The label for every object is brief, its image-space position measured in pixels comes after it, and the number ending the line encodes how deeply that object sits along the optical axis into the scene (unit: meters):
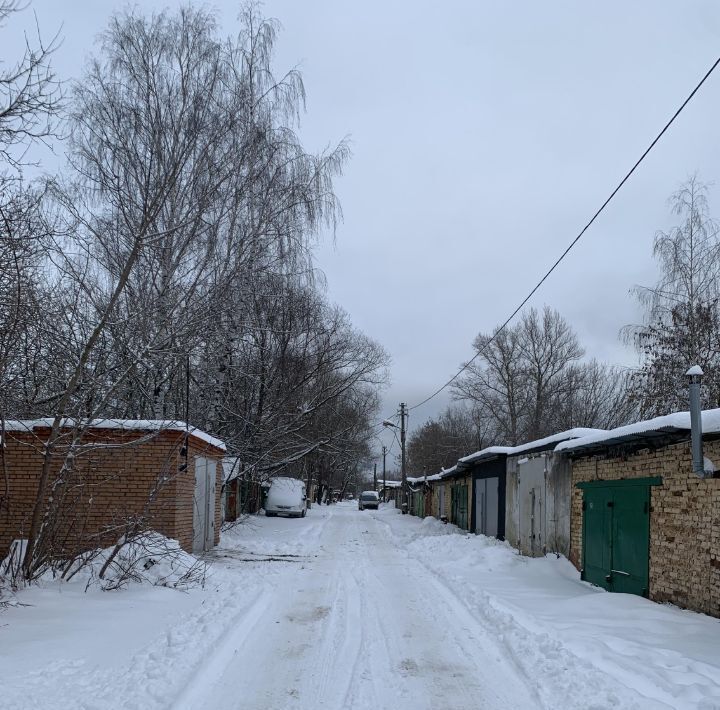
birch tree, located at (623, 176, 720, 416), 18.53
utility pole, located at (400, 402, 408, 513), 44.55
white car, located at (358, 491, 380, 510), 63.84
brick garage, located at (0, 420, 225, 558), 11.35
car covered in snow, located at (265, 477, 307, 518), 33.09
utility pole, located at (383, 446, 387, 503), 84.86
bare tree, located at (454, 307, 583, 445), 48.66
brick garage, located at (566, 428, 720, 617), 8.14
